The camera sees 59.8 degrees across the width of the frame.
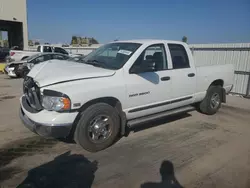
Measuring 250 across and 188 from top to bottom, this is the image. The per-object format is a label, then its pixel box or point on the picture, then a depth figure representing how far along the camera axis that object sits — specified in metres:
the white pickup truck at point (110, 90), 3.38
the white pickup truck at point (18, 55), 16.56
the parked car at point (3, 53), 23.92
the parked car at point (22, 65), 12.39
